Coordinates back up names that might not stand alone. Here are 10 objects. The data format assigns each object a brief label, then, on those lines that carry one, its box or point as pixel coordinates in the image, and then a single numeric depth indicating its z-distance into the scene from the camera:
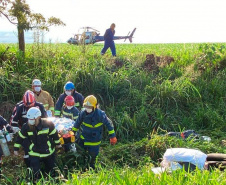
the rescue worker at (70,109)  6.84
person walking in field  12.74
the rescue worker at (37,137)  5.33
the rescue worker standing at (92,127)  5.91
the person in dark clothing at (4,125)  6.04
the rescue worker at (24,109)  6.33
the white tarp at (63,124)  6.12
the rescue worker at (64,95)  7.34
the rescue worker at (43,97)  7.34
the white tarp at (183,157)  4.91
